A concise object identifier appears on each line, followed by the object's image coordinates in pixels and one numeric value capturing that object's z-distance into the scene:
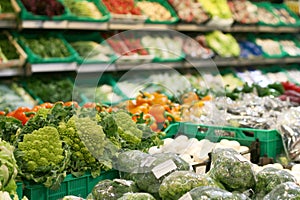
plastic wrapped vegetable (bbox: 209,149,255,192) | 1.88
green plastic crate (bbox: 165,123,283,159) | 3.40
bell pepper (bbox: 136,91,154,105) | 4.03
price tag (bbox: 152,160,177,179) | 1.91
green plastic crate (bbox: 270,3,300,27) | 8.17
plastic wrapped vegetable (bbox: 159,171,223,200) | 1.71
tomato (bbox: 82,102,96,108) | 2.63
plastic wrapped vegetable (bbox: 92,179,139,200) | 1.87
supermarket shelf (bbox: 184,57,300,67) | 6.96
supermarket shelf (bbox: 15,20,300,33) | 4.85
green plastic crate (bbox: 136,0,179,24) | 6.01
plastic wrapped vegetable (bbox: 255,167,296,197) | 1.88
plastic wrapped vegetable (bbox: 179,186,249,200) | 1.56
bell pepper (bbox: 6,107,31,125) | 3.30
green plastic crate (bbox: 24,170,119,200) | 2.38
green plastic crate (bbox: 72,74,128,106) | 2.48
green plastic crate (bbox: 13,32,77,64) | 4.80
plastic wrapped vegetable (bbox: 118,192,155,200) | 1.67
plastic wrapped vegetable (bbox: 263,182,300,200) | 1.62
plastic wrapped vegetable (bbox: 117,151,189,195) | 1.91
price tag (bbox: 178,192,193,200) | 1.59
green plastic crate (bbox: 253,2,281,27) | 7.81
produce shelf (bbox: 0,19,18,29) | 4.74
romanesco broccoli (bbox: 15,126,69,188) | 2.40
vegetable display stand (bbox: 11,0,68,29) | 4.75
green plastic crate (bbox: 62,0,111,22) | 5.12
